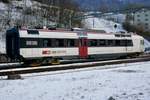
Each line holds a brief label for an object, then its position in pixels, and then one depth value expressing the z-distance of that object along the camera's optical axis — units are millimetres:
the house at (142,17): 102092
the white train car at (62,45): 18492
